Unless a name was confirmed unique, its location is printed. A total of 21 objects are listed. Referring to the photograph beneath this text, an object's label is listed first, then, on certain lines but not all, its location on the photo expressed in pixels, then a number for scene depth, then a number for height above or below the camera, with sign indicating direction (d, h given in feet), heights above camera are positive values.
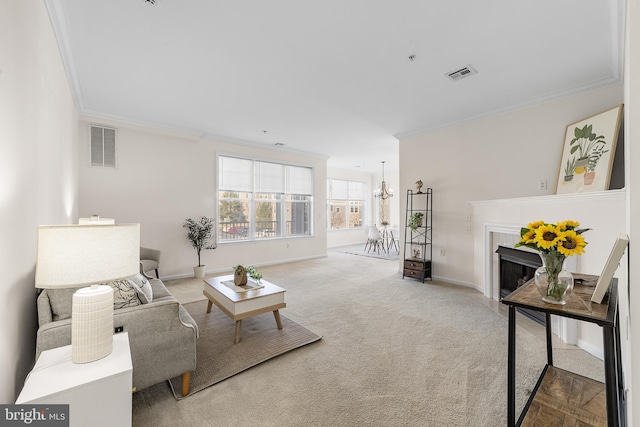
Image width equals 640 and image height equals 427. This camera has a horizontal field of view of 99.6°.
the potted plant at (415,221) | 16.11 -0.52
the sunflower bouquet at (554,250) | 4.25 -0.60
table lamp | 3.69 -0.79
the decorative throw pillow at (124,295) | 6.01 -1.87
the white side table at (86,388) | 3.66 -2.42
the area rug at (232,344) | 6.83 -4.06
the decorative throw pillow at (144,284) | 7.93 -2.21
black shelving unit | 15.89 -1.40
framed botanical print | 9.44 +2.24
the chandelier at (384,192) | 26.54 +2.02
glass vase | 4.30 -1.12
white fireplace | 7.47 -0.40
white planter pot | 16.48 -3.62
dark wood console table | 3.32 -2.56
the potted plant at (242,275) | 9.93 -2.31
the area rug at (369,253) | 24.00 -3.92
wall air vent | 13.96 +3.44
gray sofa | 4.98 -2.47
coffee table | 8.48 -2.93
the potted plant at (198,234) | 16.40 -1.29
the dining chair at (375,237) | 26.94 -2.43
